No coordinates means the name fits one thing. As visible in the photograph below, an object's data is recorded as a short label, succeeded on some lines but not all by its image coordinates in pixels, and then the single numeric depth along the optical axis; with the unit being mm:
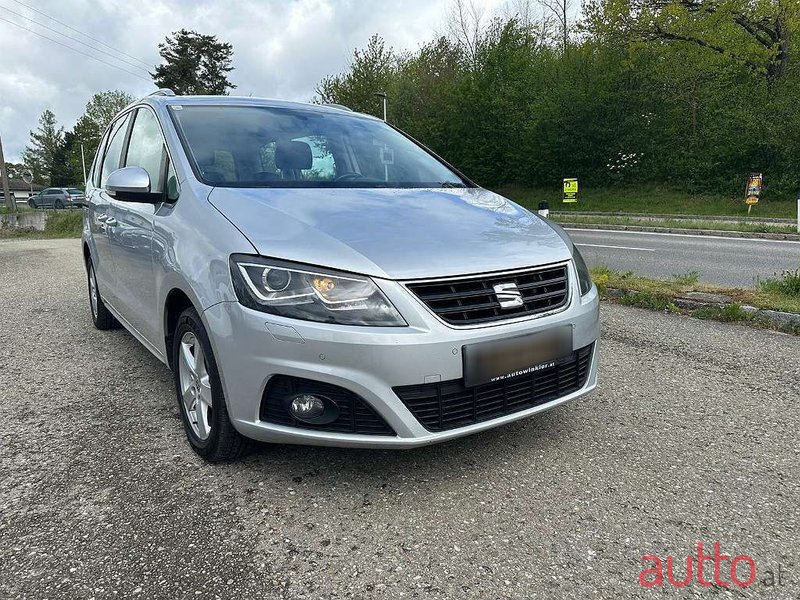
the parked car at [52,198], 42375
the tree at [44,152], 79062
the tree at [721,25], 22422
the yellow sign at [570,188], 24359
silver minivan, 2152
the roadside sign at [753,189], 20592
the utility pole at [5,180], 24609
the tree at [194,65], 54906
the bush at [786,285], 5566
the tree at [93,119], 68688
